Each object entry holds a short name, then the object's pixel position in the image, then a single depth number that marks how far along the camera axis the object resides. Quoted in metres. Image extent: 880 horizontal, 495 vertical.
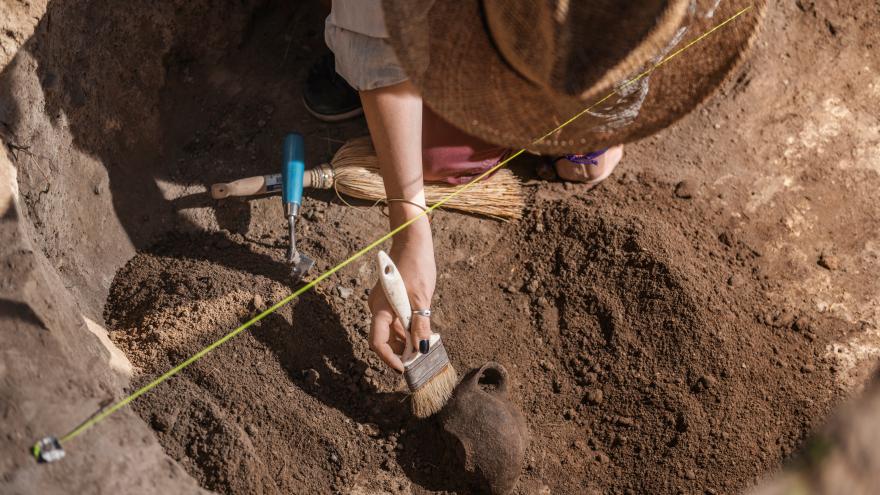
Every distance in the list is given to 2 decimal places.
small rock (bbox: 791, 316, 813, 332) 2.02
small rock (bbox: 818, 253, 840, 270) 2.16
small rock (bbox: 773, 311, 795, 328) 2.02
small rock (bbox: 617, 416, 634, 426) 1.90
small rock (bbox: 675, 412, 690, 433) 1.86
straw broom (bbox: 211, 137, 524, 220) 2.33
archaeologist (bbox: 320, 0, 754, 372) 1.30
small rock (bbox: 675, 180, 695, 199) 2.32
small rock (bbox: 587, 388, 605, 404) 1.94
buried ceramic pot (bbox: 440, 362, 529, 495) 1.76
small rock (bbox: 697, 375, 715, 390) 1.90
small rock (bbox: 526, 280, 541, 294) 2.16
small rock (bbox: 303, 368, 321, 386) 1.92
